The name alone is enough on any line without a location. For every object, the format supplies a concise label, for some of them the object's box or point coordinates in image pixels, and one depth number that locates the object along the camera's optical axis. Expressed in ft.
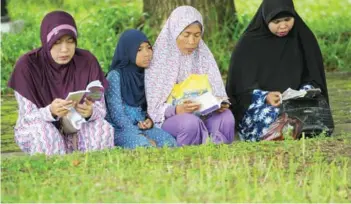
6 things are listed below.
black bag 43.15
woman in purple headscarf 39.17
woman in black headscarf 44.62
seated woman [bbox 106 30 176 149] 42.15
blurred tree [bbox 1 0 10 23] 76.87
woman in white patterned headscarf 42.07
